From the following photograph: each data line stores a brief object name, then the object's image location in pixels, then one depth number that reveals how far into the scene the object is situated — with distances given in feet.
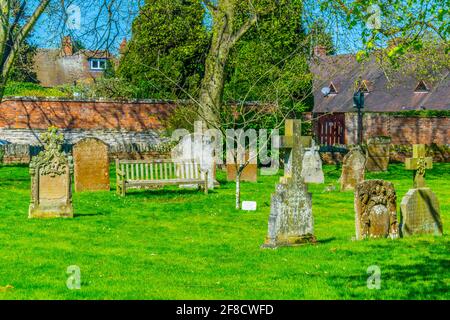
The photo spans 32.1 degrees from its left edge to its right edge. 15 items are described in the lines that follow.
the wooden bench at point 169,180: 71.97
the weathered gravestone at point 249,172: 86.17
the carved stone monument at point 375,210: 43.83
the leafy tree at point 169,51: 126.72
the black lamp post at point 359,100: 111.75
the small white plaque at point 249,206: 62.80
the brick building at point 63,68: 234.38
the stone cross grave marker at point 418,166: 47.22
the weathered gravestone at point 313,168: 85.05
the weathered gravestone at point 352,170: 75.10
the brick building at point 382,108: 133.18
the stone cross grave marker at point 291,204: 43.47
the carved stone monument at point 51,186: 56.74
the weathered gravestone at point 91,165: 73.72
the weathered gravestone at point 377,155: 100.46
